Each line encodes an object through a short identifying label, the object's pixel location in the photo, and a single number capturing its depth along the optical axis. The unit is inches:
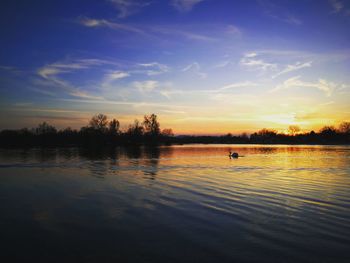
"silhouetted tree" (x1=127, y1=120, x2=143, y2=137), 6195.4
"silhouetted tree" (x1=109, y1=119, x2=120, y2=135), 5983.3
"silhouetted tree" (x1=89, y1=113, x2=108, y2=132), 5674.2
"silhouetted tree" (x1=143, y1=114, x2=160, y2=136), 6201.8
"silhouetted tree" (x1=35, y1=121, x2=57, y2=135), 5454.2
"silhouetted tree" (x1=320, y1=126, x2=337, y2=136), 7413.4
